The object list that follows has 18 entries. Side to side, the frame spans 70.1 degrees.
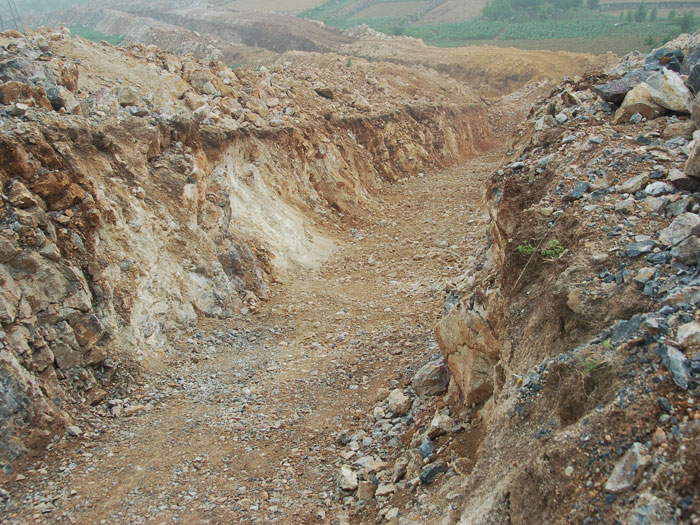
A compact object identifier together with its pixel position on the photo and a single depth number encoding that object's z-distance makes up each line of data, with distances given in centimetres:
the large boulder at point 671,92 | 721
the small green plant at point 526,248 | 610
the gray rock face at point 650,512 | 293
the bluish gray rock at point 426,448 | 646
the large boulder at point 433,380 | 807
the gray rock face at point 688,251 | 445
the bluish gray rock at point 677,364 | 344
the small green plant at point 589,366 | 412
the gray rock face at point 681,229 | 467
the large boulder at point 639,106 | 754
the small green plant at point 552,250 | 575
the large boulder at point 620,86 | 844
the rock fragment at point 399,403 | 834
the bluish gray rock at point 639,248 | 488
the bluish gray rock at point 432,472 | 598
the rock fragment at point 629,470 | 323
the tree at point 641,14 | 5913
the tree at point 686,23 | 4949
